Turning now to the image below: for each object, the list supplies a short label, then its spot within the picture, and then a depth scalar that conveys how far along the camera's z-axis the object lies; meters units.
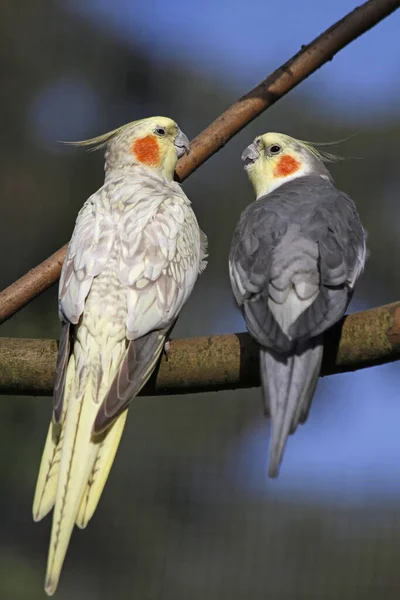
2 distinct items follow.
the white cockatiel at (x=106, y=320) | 3.62
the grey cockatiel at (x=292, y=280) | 3.62
